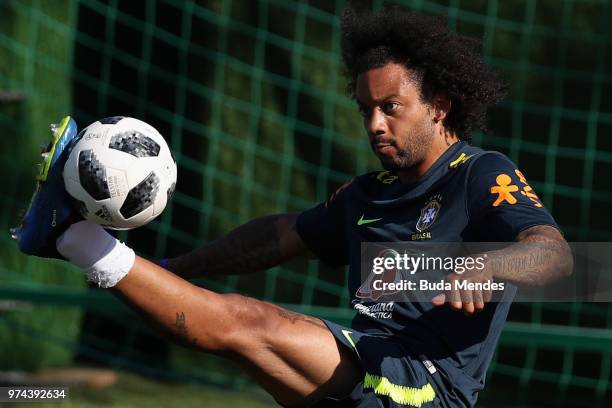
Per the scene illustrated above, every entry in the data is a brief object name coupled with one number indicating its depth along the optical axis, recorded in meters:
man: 7.07
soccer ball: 7.13
